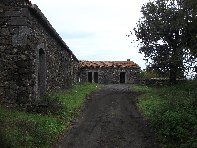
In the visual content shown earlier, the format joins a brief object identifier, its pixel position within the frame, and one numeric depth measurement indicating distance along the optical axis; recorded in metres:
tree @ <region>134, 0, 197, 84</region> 14.11
